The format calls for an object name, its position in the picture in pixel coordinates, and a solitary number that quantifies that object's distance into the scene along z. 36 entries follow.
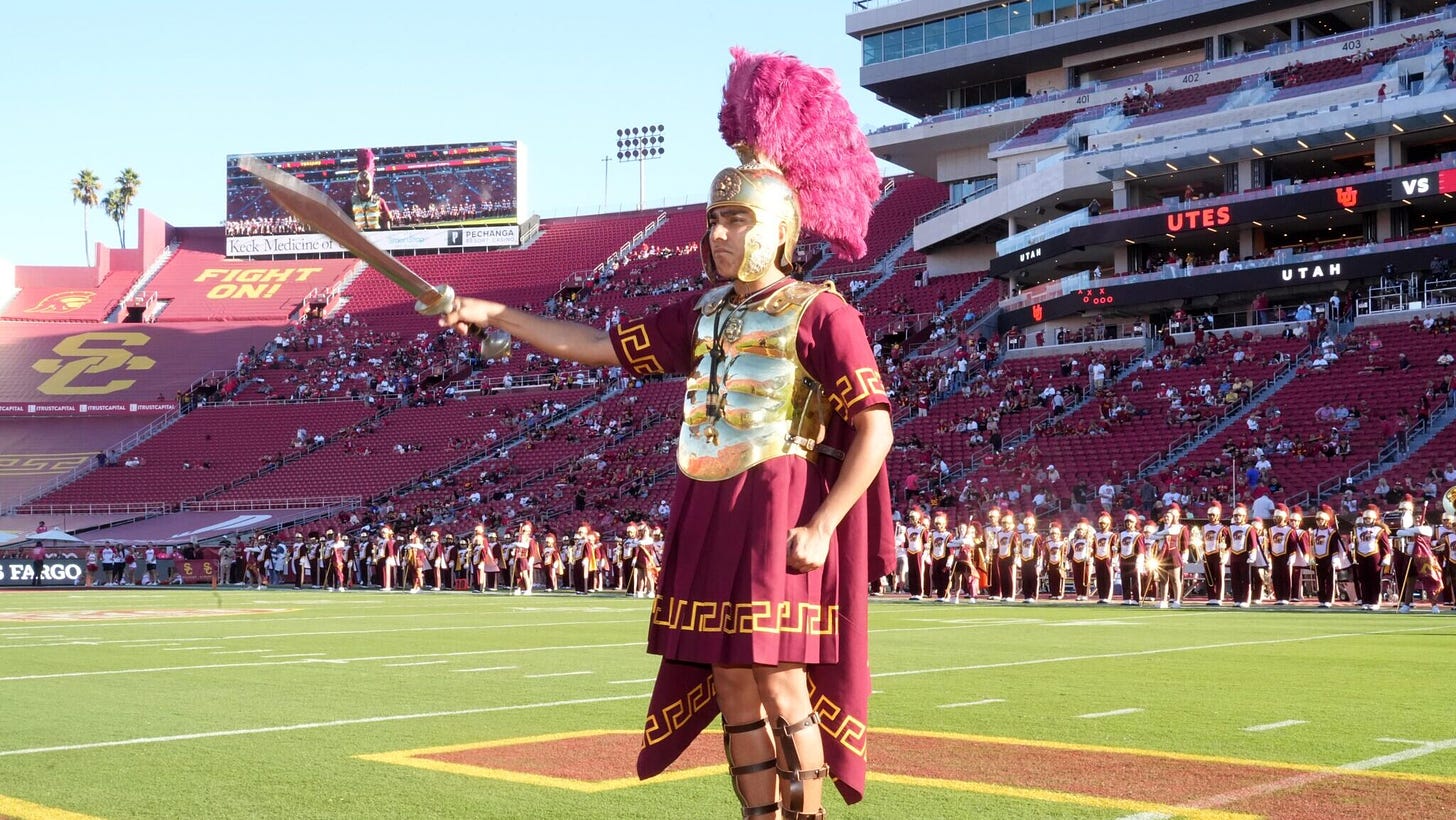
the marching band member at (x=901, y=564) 25.03
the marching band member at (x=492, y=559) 29.67
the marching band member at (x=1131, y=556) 21.55
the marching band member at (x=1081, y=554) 22.88
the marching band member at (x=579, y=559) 28.28
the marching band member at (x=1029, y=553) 23.20
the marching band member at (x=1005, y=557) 23.38
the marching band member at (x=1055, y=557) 23.16
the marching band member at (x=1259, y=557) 20.50
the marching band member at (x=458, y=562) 32.81
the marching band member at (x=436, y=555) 32.14
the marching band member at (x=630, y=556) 26.50
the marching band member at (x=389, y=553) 31.89
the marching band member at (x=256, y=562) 36.12
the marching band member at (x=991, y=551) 23.50
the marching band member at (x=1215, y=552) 21.03
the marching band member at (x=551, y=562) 29.73
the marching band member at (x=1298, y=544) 20.54
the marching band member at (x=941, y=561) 23.64
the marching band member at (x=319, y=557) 35.28
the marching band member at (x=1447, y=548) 19.20
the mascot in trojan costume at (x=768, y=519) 3.66
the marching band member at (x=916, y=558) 24.19
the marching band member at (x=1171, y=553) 21.08
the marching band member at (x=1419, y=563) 19.12
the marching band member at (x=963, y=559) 23.14
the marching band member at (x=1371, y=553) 19.31
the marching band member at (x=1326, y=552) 20.11
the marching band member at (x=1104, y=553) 22.14
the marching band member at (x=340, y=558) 33.56
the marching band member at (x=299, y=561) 35.72
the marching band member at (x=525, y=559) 28.09
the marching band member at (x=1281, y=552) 20.45
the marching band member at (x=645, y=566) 25.70
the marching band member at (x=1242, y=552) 20.48
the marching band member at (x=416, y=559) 31.53
